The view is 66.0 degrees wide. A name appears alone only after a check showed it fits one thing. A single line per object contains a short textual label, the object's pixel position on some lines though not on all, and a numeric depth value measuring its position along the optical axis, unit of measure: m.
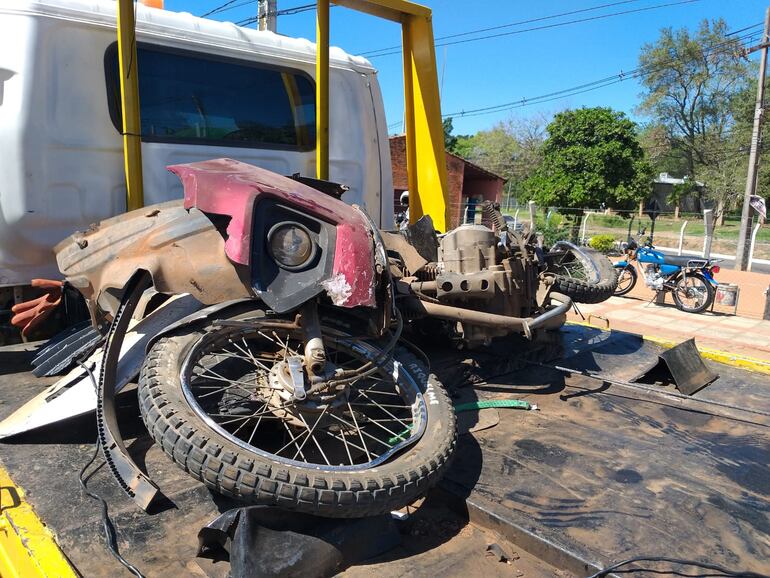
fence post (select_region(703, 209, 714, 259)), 12.86
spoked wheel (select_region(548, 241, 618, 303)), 3.76
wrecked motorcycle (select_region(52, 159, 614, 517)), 1.90
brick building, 21.33
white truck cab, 2.93
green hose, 2.81
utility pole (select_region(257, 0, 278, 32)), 8.12
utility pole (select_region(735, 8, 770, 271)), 14.95
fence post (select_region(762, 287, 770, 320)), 9.56
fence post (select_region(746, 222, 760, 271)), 14.26
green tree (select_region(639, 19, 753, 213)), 34.38
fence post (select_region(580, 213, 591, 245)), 18.03
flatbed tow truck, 1.71
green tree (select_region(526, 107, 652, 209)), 19.77
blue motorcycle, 10.12
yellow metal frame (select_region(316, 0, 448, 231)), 4.36
